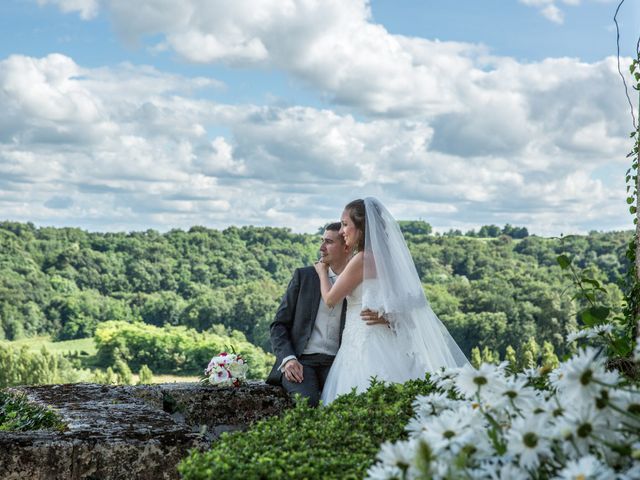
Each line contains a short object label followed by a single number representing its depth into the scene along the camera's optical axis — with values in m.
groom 4.32
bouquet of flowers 4.34
